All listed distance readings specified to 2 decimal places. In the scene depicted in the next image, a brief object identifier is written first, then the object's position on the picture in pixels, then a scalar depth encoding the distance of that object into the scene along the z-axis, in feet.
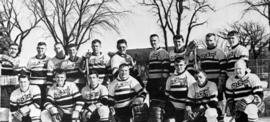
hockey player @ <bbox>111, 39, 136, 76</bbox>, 25.53
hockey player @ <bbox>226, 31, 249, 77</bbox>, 23.47
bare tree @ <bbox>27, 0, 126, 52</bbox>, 67.26
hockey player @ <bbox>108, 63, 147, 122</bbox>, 23.26
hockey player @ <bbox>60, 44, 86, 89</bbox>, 26.22
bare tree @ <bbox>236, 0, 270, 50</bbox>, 59.07
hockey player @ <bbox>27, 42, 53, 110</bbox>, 26.55
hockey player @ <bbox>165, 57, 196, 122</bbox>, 22.44
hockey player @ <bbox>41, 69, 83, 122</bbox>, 23.91
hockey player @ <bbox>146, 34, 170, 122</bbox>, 25.77
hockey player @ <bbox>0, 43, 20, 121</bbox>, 27.68
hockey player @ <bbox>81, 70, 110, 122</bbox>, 22.74
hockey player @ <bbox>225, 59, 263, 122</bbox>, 20.04
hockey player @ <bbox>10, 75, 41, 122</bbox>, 24.13
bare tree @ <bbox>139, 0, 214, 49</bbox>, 59.11
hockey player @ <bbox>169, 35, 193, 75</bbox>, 24.95
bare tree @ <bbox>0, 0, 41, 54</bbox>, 75.92
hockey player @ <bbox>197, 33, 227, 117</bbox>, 24.12
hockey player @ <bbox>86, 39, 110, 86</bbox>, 26.08
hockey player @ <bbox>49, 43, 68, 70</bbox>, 26.48
